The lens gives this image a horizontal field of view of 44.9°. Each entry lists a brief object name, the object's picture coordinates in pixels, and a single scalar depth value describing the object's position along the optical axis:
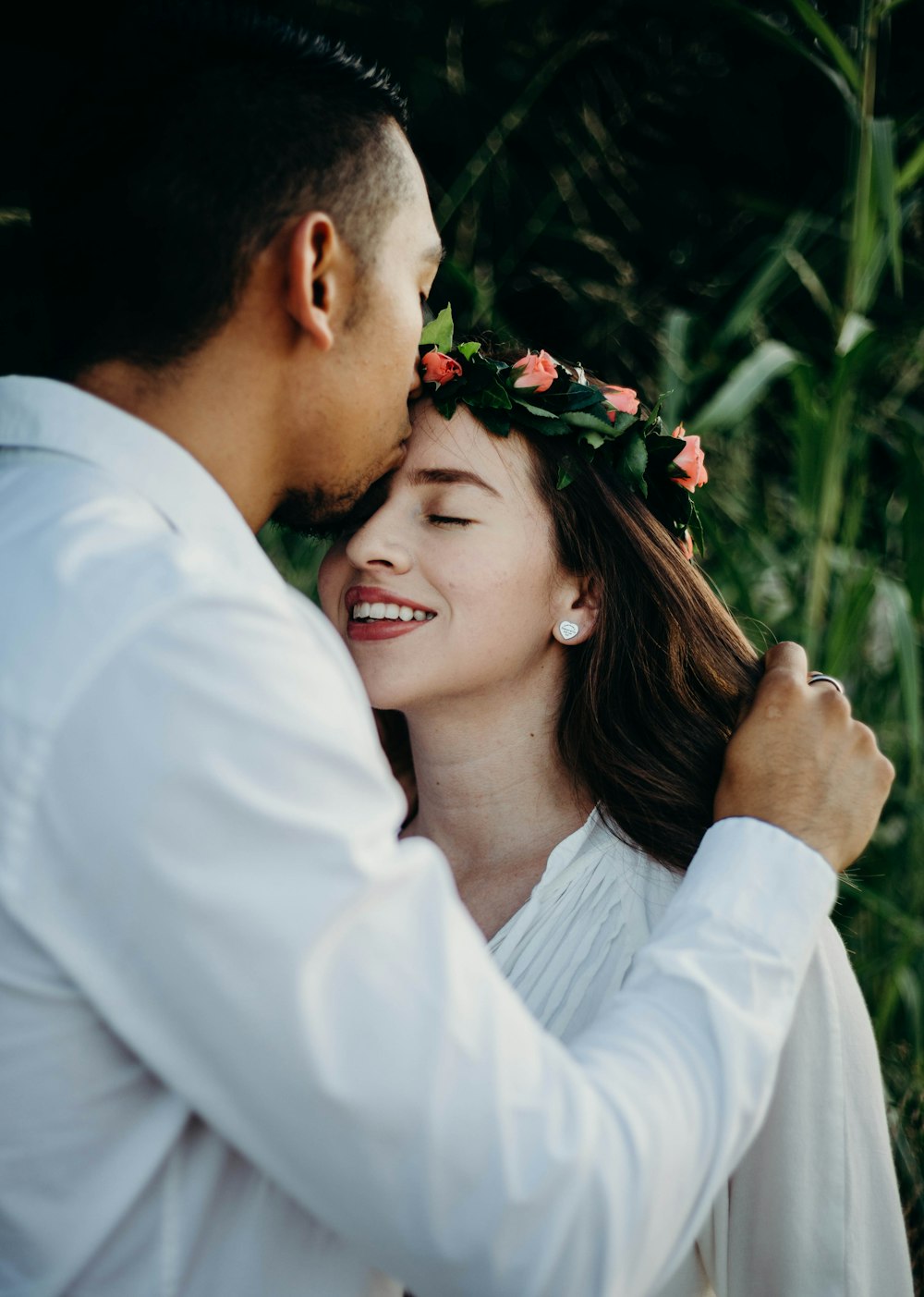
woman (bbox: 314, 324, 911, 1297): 1.92
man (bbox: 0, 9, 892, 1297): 0.93
